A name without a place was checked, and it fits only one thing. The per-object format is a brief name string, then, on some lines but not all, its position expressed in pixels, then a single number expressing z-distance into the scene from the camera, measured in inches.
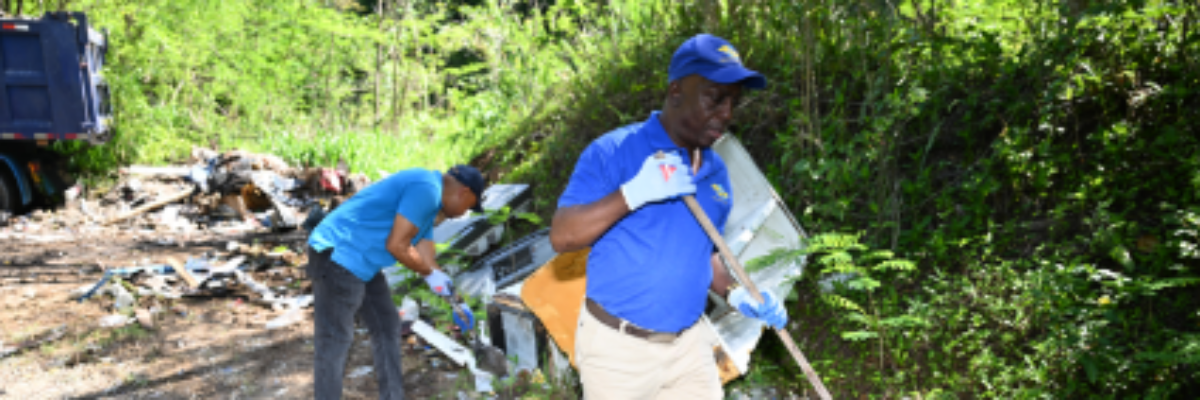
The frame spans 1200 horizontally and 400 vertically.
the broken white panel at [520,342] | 152.9
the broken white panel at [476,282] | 194.9
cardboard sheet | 119.0
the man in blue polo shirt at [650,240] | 74.0
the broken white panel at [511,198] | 222.2
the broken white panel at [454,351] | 156.3
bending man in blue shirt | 129.0
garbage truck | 327.0
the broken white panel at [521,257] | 197.9
